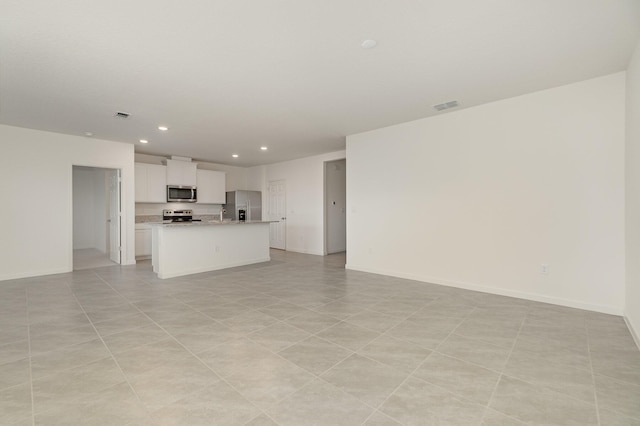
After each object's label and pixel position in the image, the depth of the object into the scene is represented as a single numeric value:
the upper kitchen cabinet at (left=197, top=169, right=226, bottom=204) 8.62
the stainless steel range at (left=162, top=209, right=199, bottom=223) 8.05
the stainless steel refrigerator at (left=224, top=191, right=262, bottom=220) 9.07
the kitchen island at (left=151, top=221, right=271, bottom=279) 5.34
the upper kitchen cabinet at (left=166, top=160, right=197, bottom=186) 7.85
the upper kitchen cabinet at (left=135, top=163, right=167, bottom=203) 7.31
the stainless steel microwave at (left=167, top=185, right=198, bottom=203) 7.80
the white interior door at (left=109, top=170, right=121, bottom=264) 6.65
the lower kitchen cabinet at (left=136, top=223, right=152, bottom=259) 7.34
